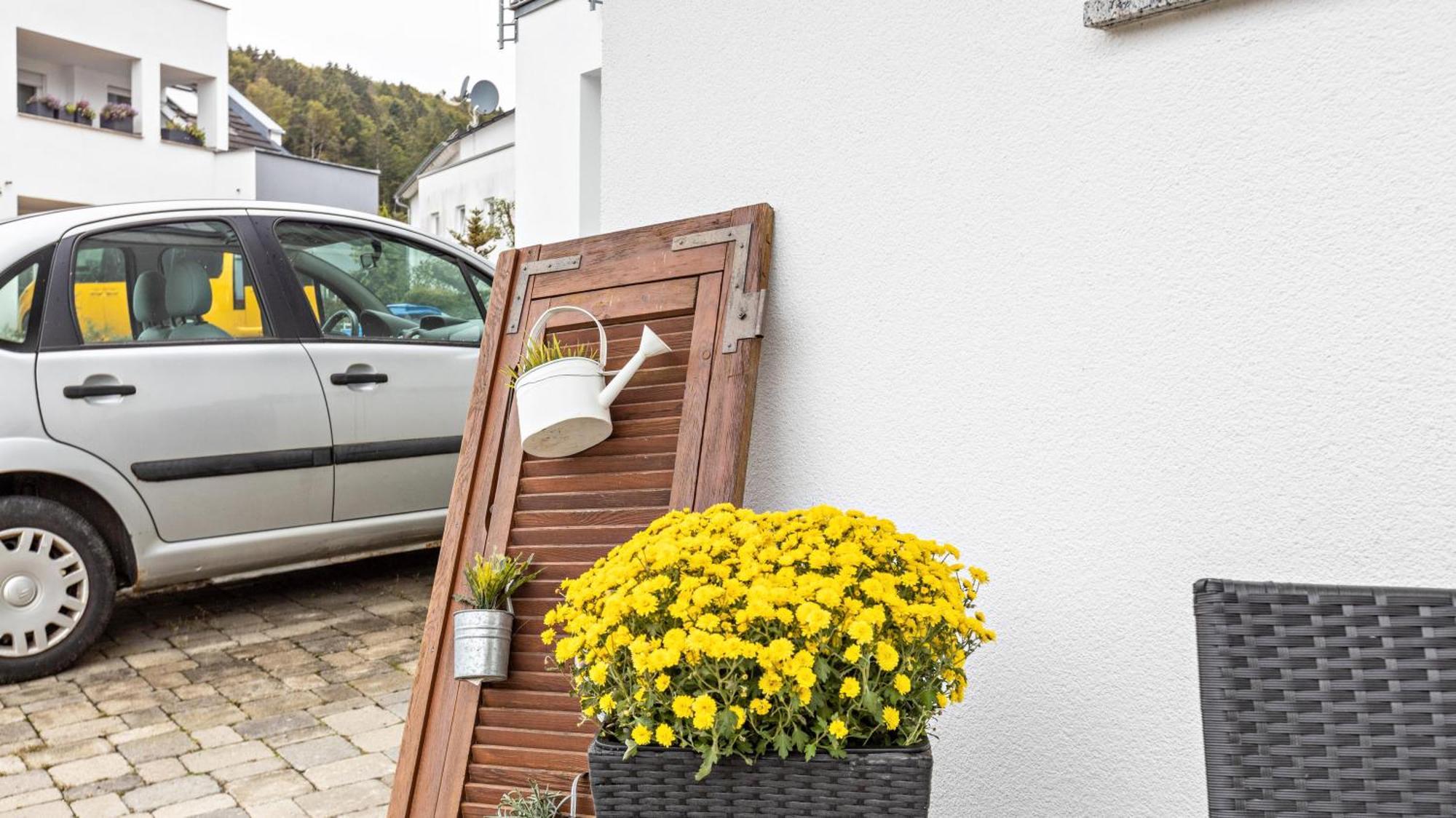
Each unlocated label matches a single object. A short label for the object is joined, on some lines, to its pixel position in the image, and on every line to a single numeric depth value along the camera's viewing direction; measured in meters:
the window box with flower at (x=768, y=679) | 1.80
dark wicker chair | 1.36
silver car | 4.44
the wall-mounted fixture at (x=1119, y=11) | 2.10
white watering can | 2.83
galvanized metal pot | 2.78
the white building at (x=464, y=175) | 24.78
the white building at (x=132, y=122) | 18.14
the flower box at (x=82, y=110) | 18.94
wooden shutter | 2.75
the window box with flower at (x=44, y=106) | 18.64
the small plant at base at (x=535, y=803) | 2.56
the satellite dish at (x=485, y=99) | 23.55
